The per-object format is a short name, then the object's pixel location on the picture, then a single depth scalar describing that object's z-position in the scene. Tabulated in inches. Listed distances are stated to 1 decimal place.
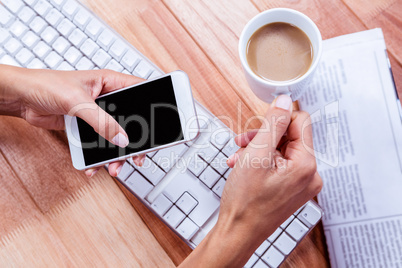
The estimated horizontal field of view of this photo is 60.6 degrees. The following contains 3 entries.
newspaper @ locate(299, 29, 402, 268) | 23.4
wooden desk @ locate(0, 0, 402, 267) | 25.0
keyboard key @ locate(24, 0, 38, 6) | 24.8
